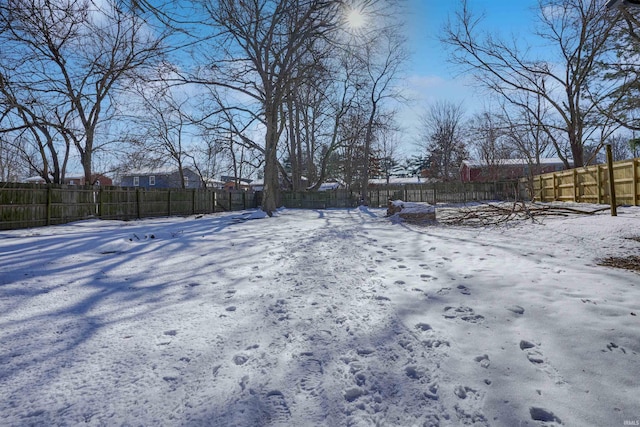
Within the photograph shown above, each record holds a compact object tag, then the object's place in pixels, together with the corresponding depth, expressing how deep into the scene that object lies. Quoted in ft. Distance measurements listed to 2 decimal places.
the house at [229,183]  177.47
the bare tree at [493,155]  93.92
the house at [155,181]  141.90
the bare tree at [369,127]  84.56
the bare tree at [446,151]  118.93
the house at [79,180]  157.51
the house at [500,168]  104.78
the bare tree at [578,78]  47.16
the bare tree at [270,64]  36.86
